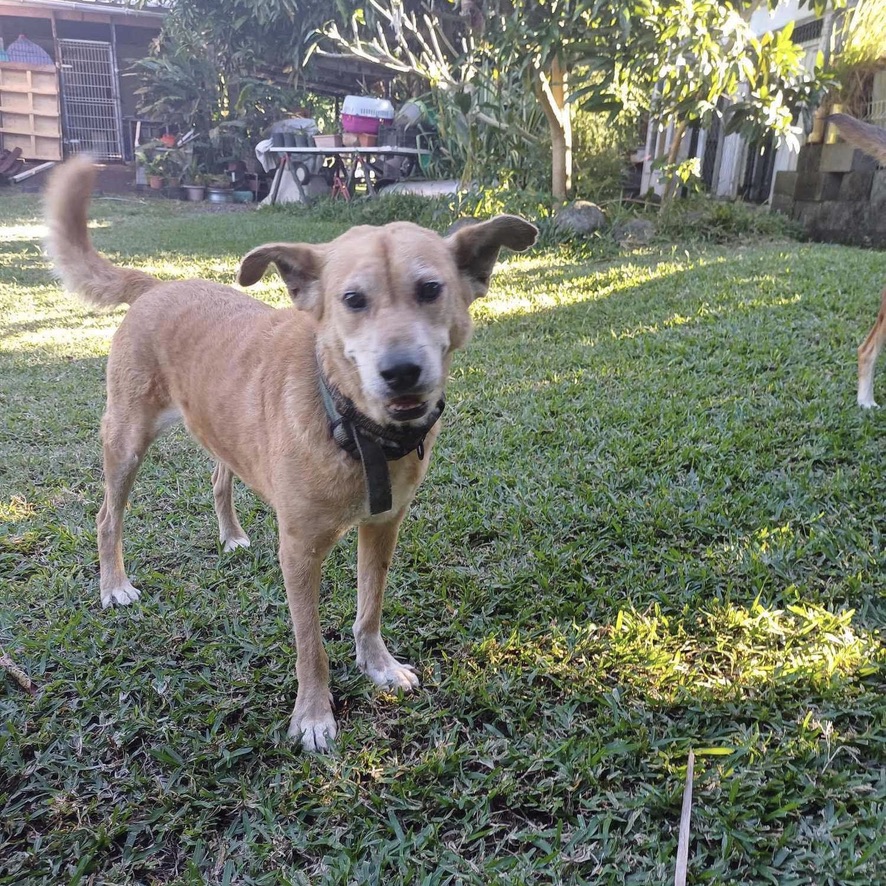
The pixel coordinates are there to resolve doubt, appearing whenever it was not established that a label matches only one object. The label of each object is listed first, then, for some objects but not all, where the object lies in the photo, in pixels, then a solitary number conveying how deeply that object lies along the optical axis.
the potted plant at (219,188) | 17.16
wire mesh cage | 20.28
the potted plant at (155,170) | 17.78
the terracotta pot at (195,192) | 17.23
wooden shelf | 18.75
